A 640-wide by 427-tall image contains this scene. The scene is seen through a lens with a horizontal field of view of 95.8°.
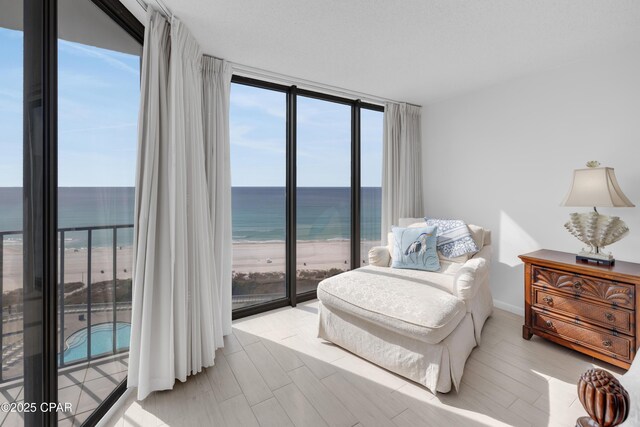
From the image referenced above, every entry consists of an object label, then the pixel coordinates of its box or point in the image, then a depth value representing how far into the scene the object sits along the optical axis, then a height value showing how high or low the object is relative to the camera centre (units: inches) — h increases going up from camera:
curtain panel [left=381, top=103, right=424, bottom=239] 142.2 +24.9
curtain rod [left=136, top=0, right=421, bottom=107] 105.0 +54.1
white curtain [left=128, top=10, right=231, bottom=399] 68.9 -3.0
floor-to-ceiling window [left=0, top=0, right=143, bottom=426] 40.6 +2.7
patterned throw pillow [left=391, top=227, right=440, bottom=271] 105.8 -13.0
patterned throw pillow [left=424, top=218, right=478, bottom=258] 108.3 -9.7
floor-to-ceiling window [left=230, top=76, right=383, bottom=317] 119.9 +12.7
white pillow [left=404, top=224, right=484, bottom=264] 107.7 -10.4
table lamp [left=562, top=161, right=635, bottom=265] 82.0 +2.6
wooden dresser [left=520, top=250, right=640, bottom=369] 76.5 -26.4
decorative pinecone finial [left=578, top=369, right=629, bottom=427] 28.9 -18.9
